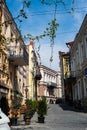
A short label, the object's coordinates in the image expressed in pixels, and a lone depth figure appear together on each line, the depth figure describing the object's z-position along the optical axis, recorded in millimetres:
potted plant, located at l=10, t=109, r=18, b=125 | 9033
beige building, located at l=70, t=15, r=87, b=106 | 15304
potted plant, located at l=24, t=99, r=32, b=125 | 9010
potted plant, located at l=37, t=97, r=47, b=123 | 9578
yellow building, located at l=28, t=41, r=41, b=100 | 23964
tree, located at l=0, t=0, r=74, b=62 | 5158
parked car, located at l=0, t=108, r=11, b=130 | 3270
